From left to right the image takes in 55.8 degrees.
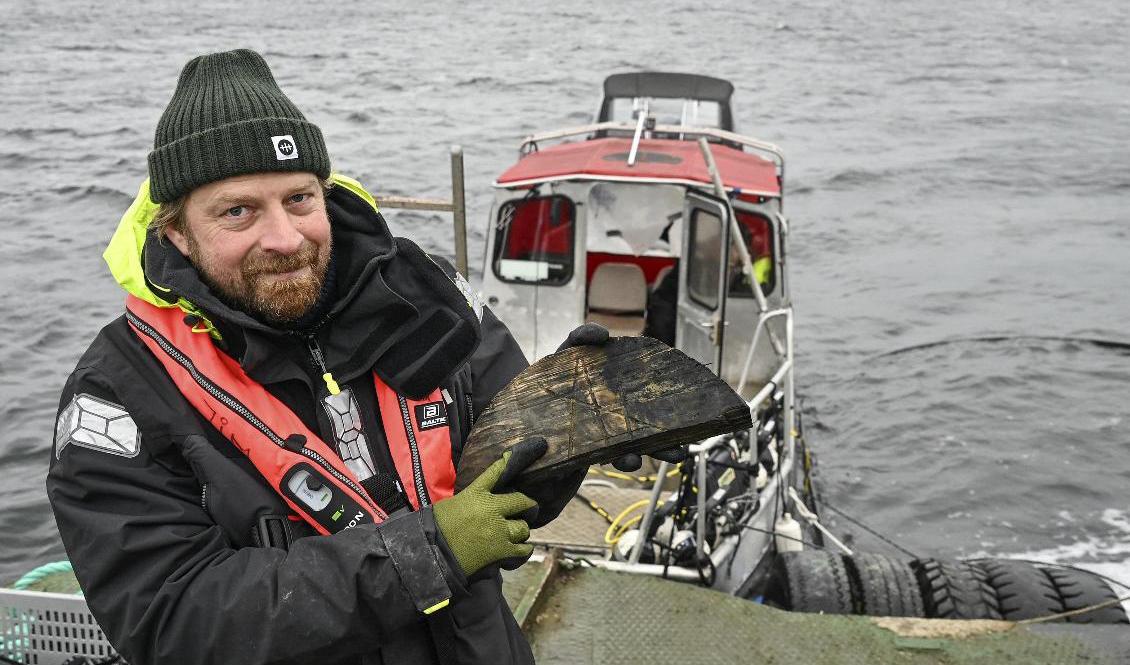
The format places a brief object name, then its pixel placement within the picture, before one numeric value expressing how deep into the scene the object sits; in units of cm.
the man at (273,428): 187
